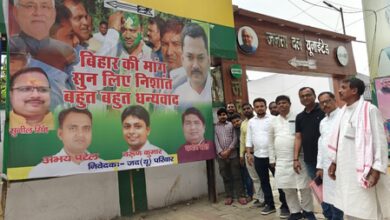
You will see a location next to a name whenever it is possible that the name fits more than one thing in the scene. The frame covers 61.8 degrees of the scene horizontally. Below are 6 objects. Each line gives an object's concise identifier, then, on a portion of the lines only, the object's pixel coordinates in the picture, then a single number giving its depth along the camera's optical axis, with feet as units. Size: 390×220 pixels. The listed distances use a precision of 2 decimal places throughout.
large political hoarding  10.62
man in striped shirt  15.87
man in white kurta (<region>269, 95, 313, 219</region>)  11.89
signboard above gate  22.02
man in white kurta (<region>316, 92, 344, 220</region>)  10.14
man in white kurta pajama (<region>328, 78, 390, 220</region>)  7.91
